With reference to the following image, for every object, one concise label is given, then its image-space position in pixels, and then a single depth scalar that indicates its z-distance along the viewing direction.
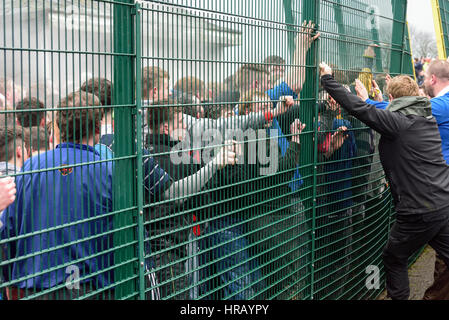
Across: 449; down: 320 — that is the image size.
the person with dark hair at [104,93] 2.57
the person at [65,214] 2.41
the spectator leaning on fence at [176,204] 2.96
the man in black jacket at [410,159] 4.17
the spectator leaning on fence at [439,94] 4.66
